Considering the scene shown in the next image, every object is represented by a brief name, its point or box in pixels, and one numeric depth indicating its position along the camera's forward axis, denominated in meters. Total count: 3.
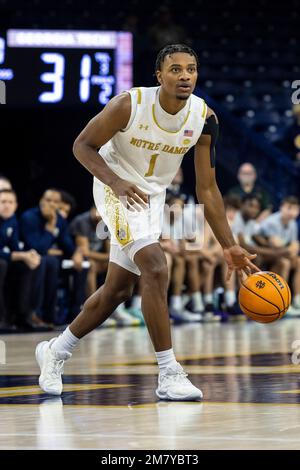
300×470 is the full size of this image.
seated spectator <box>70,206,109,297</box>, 15.77
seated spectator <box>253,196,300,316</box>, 18.61
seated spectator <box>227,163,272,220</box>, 19.00
